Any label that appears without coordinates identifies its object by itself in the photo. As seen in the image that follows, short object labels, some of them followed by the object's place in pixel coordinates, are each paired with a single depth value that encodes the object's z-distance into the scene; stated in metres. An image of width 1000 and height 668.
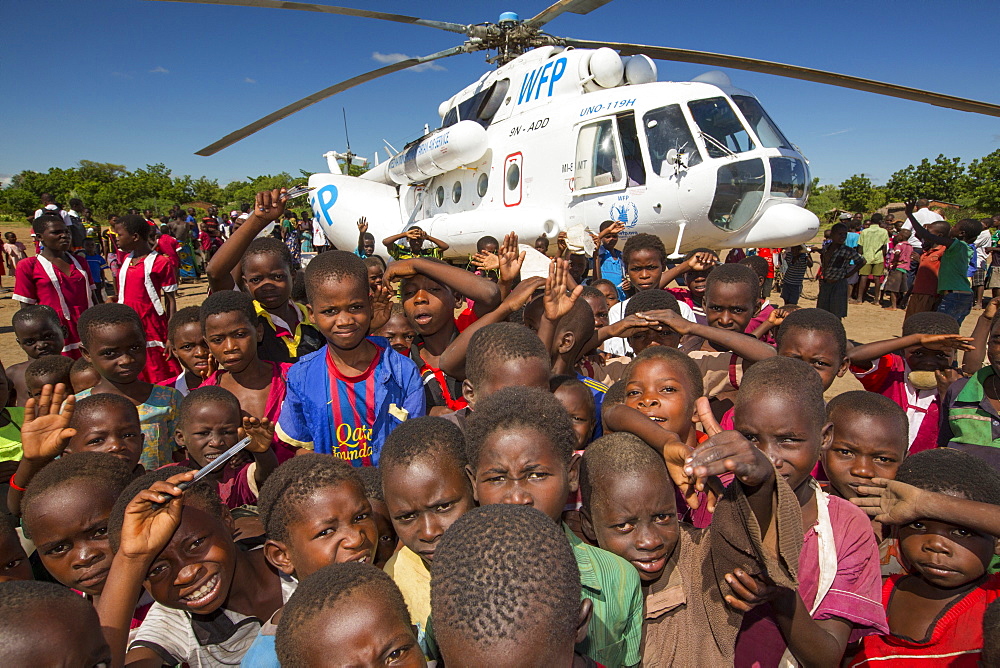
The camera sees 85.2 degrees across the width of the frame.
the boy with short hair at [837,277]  7.27
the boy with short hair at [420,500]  1.56
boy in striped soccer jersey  2.35
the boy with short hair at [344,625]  1.14
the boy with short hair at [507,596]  0.96
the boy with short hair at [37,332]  3.61
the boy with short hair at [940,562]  1.48
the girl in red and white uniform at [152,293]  4.59
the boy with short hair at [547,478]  1.40
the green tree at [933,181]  27.45
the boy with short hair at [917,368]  2.73
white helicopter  5.57
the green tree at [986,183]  24.23
